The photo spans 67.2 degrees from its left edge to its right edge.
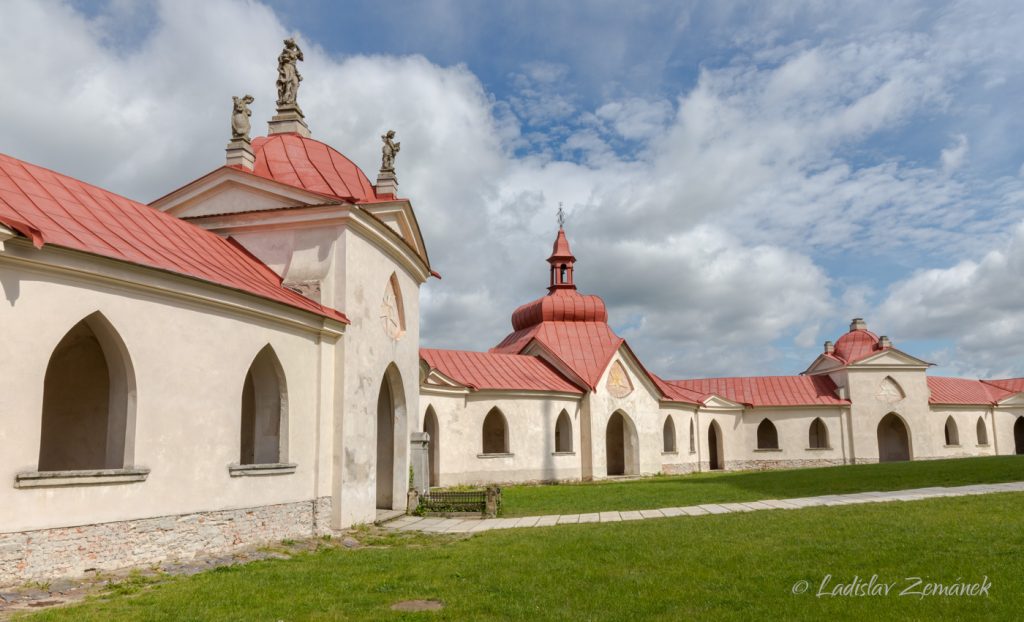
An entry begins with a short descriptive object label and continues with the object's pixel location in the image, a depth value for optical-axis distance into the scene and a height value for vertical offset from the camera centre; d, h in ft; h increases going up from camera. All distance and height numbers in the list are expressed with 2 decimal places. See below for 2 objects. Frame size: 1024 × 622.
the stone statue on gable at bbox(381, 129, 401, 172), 58.49 +20.99
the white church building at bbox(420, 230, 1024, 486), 96.43 +2.34
